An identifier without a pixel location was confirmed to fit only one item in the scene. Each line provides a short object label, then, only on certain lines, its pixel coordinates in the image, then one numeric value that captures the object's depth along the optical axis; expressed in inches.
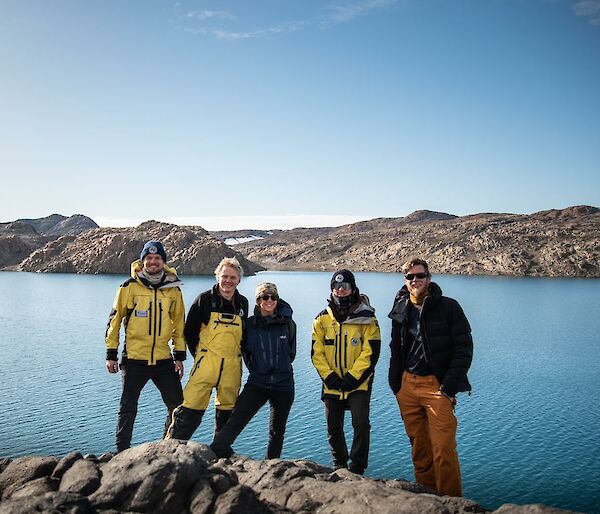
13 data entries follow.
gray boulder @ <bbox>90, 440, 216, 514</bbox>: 243.9
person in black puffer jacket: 306.7
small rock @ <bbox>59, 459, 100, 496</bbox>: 260.8
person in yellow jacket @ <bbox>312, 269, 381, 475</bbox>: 335.9
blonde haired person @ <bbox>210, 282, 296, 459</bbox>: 335.3
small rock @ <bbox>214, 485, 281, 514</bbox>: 238.2
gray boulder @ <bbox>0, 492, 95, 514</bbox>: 223.6
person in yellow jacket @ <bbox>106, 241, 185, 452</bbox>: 349.1
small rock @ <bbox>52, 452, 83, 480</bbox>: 299.6
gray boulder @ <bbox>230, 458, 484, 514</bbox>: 244.4
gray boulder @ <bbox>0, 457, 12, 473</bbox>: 331.0
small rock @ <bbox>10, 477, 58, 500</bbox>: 264.7
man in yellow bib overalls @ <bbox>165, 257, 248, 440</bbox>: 336.8
